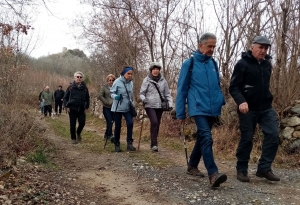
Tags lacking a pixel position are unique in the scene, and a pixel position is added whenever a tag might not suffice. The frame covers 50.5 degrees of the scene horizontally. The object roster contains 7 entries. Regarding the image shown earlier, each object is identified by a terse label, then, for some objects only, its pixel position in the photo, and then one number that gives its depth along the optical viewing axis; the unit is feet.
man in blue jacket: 14.52
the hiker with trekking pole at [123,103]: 23.32
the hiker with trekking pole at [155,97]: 23.03
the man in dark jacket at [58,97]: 61.57
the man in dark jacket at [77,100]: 26.63
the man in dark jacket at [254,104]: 14.93
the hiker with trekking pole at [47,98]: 52.65
